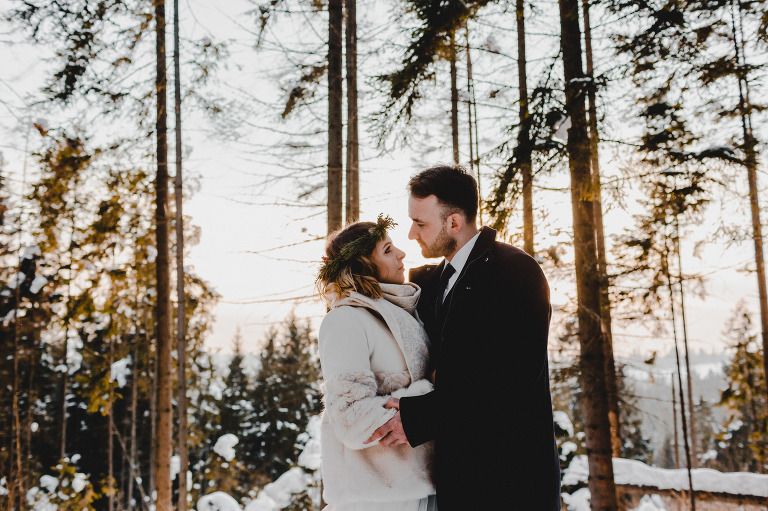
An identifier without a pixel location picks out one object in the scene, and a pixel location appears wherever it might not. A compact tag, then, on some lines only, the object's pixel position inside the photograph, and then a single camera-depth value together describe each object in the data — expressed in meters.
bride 1.91
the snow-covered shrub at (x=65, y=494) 9.97
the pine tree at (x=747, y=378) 8.93
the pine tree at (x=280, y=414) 29.92
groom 1.92
